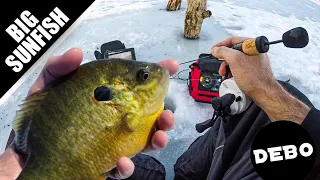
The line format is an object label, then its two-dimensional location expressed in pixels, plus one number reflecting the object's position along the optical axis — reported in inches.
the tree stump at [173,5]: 128.5
